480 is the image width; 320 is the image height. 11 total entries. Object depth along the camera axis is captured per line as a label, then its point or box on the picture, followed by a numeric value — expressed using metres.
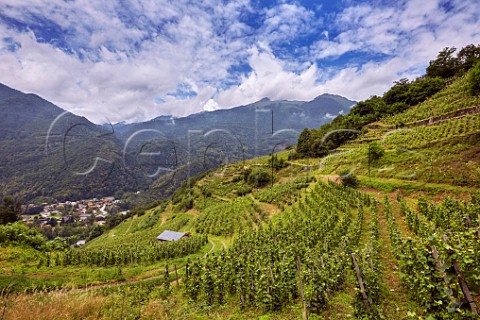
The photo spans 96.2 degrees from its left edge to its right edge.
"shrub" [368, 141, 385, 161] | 31.50
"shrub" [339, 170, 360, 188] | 29.52
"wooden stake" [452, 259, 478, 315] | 3.93
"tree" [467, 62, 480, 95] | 36.58
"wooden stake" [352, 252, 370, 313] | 5.89
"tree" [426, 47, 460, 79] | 63.70
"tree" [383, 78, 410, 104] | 61.50
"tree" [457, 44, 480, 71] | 59.05
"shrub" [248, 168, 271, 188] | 54.75
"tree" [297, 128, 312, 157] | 60.25
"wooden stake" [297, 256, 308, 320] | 7.02
